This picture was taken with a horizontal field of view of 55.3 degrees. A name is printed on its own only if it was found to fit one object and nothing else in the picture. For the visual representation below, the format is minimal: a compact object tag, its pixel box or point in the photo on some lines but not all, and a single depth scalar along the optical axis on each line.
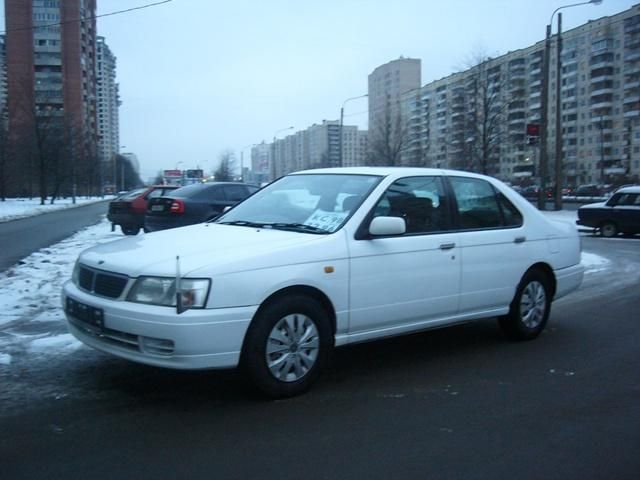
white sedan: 4.06
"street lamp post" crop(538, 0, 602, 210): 27.05
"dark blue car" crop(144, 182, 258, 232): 13.63
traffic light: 29.39
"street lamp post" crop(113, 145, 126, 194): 110.94
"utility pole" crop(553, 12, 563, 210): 28.12
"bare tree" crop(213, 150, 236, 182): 59.84
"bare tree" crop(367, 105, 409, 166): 36.28
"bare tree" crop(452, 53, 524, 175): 32.47
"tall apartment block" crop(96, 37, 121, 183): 142.00
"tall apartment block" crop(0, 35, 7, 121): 92.25
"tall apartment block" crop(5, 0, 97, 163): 91.94
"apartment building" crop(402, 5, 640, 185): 81.88
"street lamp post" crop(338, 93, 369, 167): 35.31
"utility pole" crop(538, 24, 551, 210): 26.97
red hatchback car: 18.14
